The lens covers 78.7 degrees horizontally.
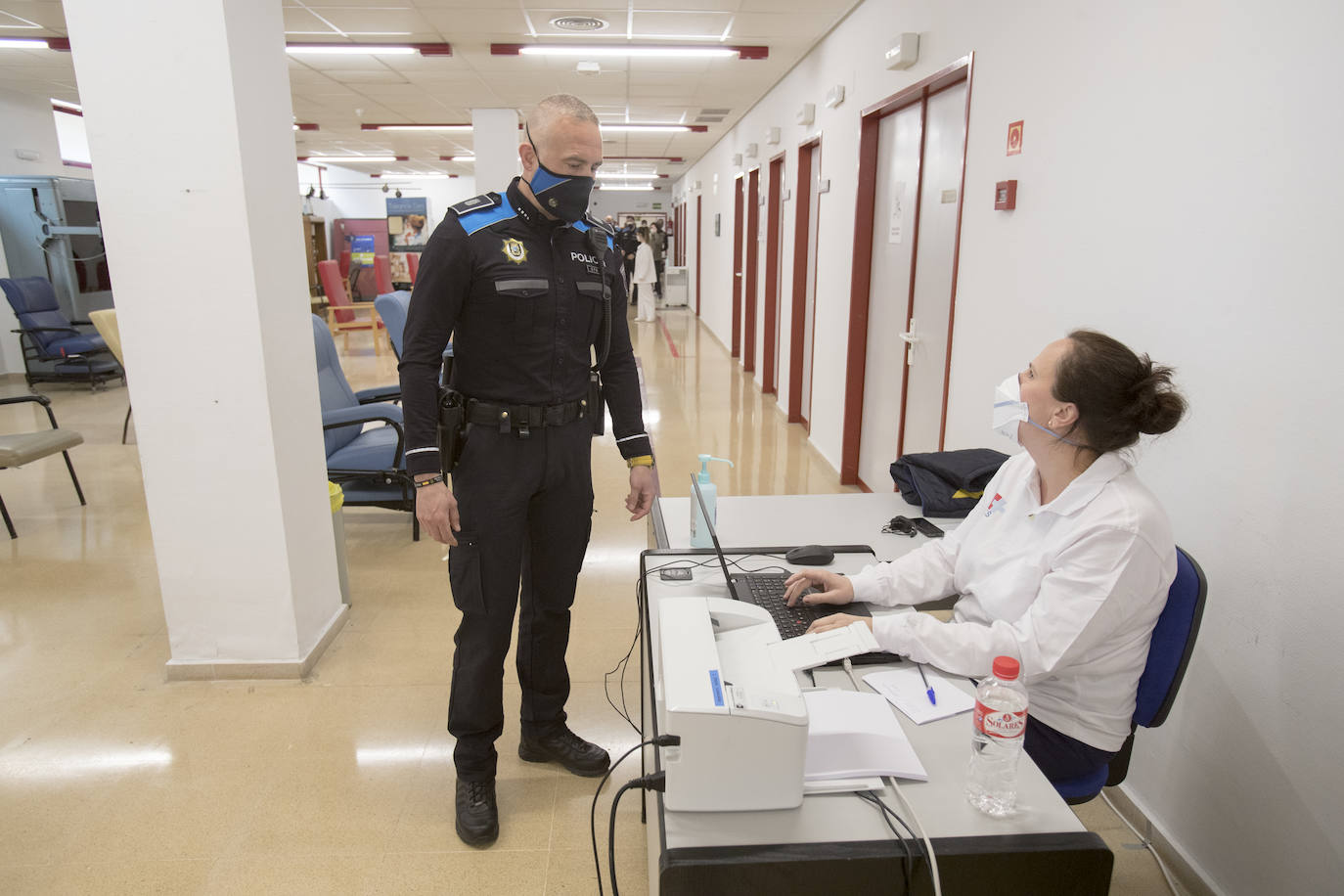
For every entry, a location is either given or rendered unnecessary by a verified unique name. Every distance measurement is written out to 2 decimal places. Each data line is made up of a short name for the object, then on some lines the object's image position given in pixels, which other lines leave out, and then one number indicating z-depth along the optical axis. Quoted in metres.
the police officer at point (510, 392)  1.84
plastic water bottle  1.12
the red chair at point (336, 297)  10.97
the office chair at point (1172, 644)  1.38
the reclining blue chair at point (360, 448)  3.86
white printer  1.04
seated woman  1.35
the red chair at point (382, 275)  15.07
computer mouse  1.90
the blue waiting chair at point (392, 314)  4.41
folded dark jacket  2.35
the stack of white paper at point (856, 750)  1.17
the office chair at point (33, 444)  3.93
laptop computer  1.61
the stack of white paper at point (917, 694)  1.33
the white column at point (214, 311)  2.38
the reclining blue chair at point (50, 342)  7.89
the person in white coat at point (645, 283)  14.31
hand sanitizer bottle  2.04
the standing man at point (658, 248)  17.59
